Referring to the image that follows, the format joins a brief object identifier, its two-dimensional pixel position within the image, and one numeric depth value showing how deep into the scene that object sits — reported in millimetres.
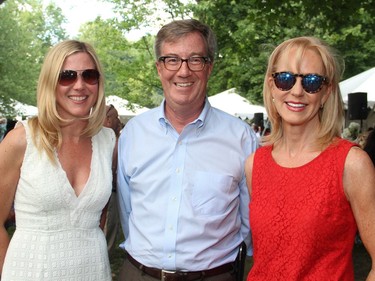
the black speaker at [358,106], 13461
